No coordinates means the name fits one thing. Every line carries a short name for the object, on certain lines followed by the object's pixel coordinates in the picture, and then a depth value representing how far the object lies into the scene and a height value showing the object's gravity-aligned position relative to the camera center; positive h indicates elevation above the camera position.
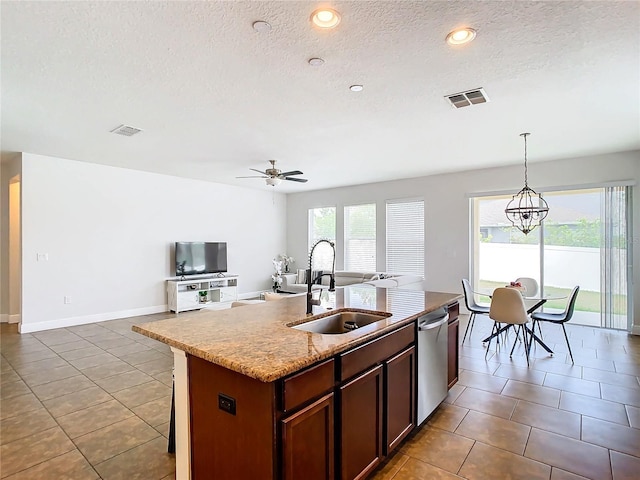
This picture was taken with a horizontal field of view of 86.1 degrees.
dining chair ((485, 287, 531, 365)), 3.97 -0.80
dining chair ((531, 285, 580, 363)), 4.03 -0.94
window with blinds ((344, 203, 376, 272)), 7.98 +0.09
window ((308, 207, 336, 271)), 8.71 +0.27
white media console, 6.69 -1.04
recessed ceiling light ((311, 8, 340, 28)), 1.97 +1.32
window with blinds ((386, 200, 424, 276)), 7.17 +0.08
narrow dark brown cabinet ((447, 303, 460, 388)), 2.99 -0.95
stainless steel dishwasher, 2.47 -0.92
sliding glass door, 5.20 -0.18
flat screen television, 6.94 -0.34
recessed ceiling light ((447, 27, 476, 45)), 2.16 +1.32
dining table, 4.23 -1.15
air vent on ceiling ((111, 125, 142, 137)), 3.99 +1.34
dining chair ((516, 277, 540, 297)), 5.27 -0.70
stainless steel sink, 2.33 -0.56
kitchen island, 1.40 -0.73
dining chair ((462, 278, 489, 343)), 4.69 -0.91
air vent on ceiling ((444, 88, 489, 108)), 3.06 +1.32
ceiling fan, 5.36 +1.04
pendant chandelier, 5.73 +0.62
